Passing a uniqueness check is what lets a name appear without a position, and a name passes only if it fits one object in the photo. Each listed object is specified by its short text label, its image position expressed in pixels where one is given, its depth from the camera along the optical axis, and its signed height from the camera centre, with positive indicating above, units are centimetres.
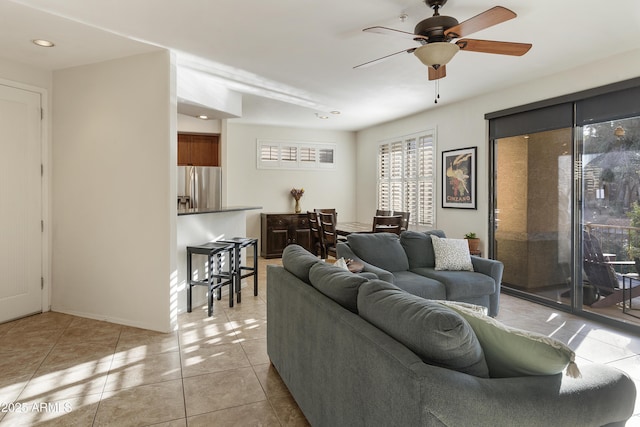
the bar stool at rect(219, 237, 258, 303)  444 -60
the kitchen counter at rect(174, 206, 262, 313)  392 -27
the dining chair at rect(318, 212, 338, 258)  563 -35
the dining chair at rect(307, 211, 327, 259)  595 -36
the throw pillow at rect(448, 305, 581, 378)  122 -48
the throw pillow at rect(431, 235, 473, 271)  382 -47
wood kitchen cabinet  648 +107
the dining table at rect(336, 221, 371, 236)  560 -31
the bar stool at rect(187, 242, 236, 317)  390 -70
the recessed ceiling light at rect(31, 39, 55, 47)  323 +147
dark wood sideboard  706 -44
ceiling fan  244 +118
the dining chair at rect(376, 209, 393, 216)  651 -6
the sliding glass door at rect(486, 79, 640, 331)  359 +9
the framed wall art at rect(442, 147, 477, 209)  520 +46
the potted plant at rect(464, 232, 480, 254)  497 -45
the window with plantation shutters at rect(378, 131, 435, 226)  608 +59
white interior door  371 +6
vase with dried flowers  760 +31
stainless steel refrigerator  596 +36
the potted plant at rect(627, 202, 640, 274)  351 -25
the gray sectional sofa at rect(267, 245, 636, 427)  110 -58
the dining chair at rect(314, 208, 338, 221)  733 -1
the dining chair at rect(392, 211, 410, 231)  541 -16
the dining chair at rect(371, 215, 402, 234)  513 -20
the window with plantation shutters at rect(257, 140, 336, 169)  746 +113
